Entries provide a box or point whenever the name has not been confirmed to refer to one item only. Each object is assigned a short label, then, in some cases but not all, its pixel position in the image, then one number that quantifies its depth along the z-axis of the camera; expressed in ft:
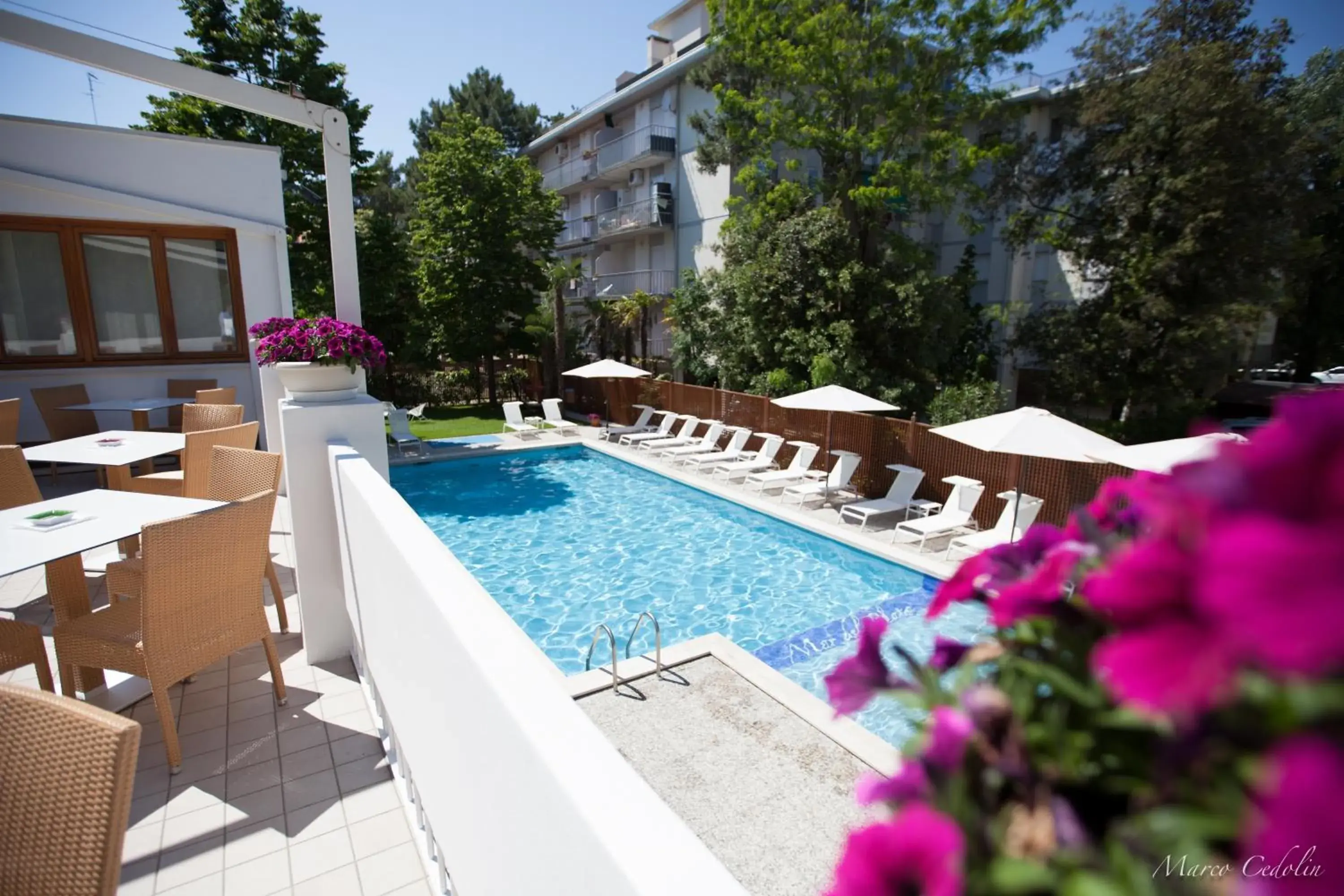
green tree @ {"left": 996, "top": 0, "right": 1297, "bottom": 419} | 47.24
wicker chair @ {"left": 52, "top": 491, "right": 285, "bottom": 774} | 11.64
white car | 77.15
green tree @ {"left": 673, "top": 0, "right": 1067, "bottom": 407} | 55.26
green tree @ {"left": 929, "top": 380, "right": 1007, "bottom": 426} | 46.52
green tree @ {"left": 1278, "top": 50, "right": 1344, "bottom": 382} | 49.32
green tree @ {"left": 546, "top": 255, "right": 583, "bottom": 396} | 68.69
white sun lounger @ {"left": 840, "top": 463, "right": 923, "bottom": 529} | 34.68
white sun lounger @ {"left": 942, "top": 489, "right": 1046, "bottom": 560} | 28.43
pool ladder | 17.20
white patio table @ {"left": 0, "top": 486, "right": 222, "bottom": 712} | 12.13
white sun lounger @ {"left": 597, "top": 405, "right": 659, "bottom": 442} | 56.75
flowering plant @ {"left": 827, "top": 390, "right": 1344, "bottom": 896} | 1.03
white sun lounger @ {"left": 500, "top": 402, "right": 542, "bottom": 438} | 56.75
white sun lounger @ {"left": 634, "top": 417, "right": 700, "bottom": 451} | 50.24
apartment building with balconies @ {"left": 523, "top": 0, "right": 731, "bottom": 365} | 75.77
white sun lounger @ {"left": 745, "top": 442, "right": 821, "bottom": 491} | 40.14
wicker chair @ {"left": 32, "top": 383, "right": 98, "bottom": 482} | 29.96
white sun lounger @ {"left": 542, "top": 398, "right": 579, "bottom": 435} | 59.16
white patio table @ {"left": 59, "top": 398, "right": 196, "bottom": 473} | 29.09
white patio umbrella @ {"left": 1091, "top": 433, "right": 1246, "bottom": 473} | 19.97
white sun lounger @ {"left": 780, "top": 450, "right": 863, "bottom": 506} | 37.70
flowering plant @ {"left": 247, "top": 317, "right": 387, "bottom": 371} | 16.55
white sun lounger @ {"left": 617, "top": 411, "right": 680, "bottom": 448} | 53.67
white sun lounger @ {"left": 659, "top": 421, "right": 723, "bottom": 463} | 48.65
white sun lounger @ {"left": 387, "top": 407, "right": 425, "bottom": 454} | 50.29
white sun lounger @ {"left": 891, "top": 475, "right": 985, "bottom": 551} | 31.37
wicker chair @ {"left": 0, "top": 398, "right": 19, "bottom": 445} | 25.75
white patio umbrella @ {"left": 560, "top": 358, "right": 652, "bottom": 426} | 54.60
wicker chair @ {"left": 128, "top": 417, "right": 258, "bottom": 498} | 20.83
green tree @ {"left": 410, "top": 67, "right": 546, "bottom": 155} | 126.72
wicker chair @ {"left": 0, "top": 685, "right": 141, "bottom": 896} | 6.04
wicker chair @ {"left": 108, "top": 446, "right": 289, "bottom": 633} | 17.21
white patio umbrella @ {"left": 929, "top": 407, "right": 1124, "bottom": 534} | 24.49
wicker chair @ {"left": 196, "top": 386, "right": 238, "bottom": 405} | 29.48
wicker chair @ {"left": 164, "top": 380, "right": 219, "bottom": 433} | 35.76
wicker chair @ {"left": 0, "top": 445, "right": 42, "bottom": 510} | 17.20
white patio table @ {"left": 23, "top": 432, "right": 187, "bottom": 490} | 20.03
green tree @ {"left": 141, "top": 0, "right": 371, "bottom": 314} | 67.00
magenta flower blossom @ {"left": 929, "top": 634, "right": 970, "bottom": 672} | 2.52
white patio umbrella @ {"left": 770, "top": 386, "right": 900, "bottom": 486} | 36.68
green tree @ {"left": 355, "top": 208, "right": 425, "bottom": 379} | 70.28
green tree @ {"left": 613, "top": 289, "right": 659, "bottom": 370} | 71.46
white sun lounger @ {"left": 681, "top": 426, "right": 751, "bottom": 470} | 46.00
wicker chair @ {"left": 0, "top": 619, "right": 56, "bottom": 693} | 12.15
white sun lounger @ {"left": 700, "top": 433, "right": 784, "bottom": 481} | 43.09
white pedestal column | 15.26
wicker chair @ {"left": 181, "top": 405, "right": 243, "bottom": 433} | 25.29
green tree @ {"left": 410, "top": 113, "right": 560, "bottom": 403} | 73.61
